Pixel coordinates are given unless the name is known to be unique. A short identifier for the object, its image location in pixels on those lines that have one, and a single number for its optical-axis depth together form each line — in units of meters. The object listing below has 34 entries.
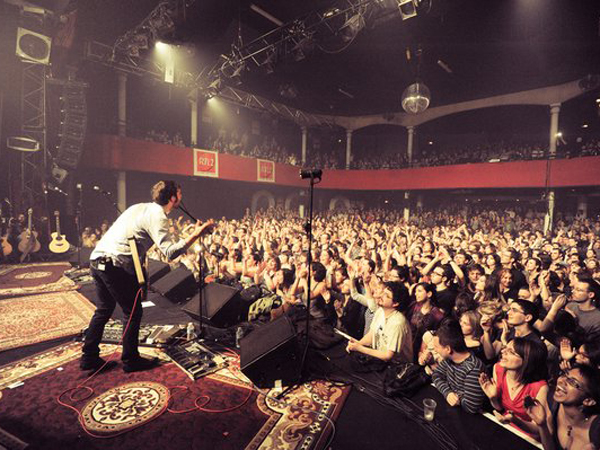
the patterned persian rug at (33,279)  5.17
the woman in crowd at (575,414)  1.58
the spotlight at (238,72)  9.18
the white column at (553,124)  12.59
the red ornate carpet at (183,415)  1.87
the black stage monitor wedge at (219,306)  3.39
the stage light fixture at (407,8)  5.88
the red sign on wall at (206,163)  12.23
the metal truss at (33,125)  7.65
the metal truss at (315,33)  6.60
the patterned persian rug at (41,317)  3.36
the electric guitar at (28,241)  7.36
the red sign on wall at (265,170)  14.48
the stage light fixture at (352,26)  6.75
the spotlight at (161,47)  9.56
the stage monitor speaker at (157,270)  5.56
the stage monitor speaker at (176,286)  4.74
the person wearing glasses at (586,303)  2.96
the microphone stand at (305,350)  2.46
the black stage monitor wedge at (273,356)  2.27
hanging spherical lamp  7.38
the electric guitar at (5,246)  7.11
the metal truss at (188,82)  8.94
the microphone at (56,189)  8.15
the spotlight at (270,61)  8.46
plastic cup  2.05
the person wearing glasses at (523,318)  2.51
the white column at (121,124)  10.30
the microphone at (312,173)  2.53
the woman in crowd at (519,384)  1.89
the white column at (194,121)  12.65
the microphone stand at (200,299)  2.81
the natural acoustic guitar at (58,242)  7.78
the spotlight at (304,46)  7.72
